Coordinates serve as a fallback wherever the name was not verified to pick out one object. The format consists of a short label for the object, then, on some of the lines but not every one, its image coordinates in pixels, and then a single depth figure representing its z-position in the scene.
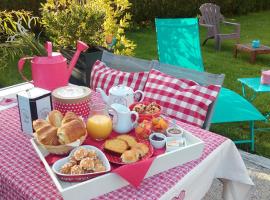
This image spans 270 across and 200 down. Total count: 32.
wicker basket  1.57
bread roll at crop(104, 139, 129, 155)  1.57
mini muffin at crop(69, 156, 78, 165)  1.49
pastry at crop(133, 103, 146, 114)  1.96
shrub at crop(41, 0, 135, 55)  3.36
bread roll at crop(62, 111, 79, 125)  1.67
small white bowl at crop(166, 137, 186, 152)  1.64
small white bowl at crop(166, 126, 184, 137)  1.74
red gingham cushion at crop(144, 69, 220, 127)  2.29
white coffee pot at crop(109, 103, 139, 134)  1.83
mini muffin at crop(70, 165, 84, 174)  1.41
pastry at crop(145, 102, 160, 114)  1.96
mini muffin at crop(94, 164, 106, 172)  1.44
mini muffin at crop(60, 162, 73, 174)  1.44
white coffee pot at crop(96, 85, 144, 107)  2.02
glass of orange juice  1.74
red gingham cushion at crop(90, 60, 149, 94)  2.64
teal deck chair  4.14
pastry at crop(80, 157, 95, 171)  1.43
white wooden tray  1.33
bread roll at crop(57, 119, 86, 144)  1.58
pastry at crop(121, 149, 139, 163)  1.49
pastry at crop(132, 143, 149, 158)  1.55
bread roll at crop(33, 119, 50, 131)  1.66
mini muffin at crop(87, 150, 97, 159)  1.52
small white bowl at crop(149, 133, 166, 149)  1.67
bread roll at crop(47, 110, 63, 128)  1.70
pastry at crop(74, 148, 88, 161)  1.50
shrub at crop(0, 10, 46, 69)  2.95
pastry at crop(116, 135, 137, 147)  1.63
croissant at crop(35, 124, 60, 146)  1.58
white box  1.82
